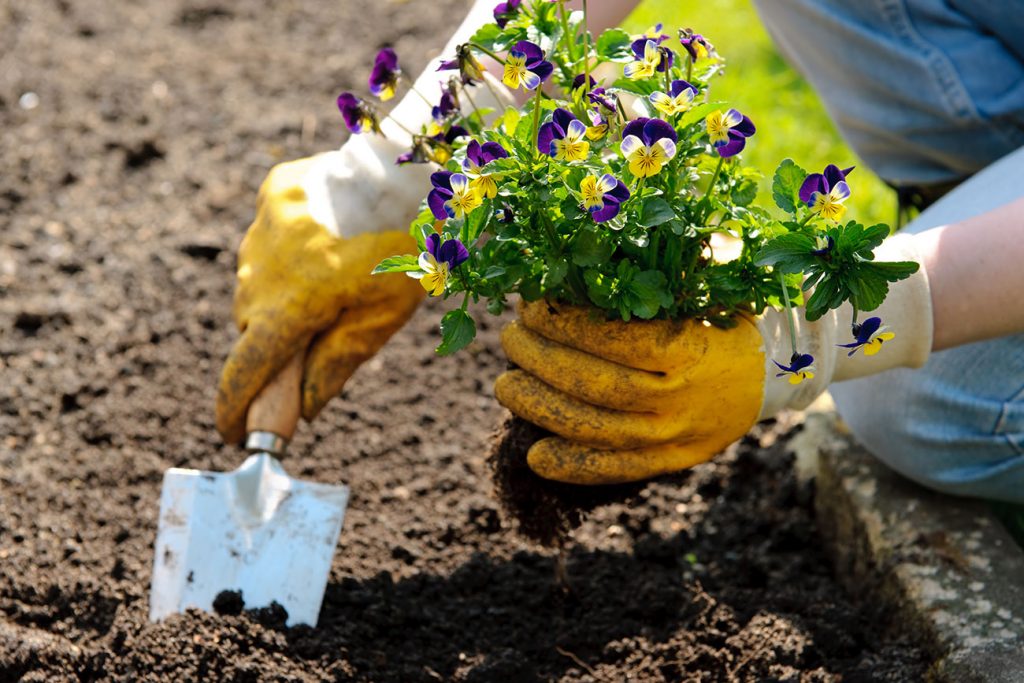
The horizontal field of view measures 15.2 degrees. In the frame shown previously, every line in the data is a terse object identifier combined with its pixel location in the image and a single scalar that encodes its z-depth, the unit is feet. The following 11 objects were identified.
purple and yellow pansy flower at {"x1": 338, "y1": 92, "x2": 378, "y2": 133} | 5.59
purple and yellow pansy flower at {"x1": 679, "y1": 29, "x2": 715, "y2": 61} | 5.42
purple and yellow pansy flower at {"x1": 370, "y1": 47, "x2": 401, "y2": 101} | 5.56
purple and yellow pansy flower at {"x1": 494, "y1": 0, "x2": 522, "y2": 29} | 5.45
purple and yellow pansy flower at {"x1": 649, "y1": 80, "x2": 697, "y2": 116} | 5.33
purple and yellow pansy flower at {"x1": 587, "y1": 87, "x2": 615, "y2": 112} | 5.38
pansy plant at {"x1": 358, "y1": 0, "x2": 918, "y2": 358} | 5.29
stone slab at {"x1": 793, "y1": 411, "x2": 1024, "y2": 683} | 5.63
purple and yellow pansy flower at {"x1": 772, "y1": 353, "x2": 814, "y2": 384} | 5.37
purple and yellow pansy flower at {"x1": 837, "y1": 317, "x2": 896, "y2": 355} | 5.37
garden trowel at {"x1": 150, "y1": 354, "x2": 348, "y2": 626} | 5.79
